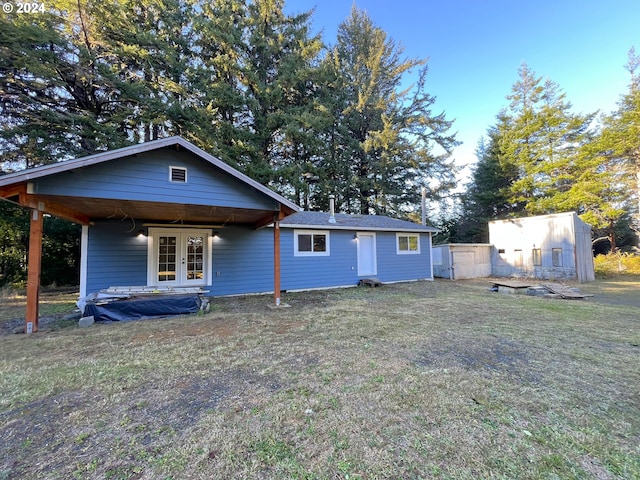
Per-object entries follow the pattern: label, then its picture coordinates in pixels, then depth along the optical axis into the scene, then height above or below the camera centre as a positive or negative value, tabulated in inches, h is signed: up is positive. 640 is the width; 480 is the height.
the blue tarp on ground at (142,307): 221.5 -39.5
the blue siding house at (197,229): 204.8 +36.0
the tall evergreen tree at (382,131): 754.2 +342.1
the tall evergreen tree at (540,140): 725.3 +301.0
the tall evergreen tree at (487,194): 828.0 +175.8
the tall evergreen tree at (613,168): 638.5 +197.1
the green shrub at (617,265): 557.6 -32.3
